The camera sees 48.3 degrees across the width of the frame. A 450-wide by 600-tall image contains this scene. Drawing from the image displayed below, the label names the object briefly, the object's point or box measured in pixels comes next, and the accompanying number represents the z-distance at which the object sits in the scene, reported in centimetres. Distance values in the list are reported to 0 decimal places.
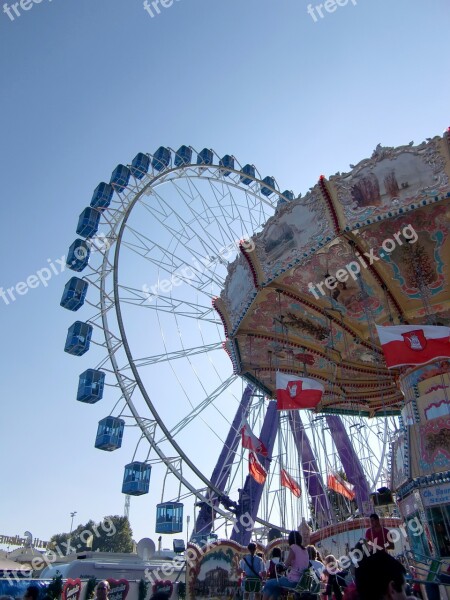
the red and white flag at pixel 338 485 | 1591
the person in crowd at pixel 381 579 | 203
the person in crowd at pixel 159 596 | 287
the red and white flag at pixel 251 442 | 1345
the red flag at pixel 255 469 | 1405
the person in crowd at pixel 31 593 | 433
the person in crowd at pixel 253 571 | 659
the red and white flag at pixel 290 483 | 1466
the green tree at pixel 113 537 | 4856
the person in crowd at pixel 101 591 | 470
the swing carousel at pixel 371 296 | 857
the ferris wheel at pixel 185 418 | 1659
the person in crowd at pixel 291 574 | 527
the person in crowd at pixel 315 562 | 591
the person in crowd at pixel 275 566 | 644
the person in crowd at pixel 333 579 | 604
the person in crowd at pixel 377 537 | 657
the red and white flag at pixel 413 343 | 873
